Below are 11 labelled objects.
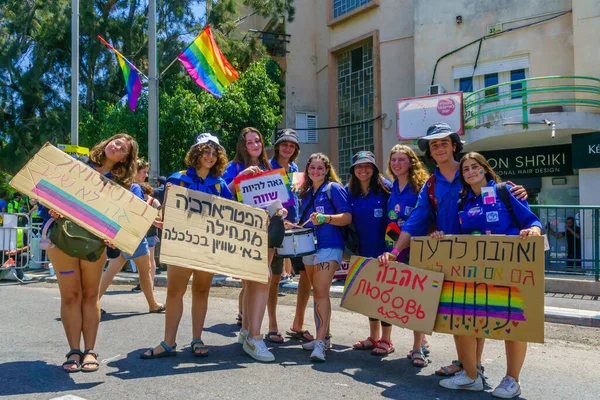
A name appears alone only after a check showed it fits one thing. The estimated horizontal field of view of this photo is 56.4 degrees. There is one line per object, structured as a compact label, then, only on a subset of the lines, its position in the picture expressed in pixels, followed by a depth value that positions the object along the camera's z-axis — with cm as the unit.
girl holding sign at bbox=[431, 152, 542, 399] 407
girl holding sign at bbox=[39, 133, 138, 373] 439
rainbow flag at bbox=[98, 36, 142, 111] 1431
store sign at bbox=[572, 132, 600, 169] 1438
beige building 1452
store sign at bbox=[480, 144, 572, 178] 1553
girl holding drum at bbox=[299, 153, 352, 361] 501
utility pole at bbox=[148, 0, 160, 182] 1330
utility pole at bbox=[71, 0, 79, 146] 1512
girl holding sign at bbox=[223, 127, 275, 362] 492
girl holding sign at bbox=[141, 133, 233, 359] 481
